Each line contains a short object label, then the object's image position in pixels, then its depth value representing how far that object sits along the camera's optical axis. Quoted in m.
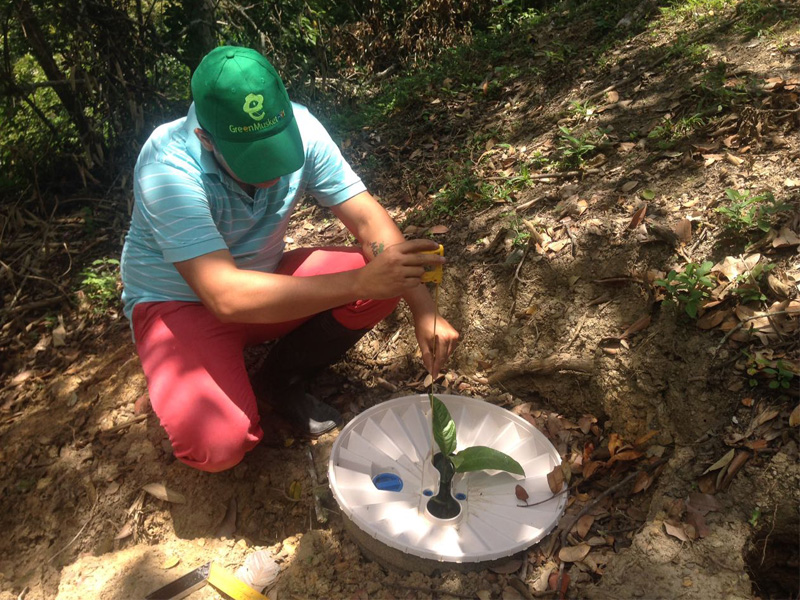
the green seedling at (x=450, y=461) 2.00
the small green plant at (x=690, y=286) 2.02
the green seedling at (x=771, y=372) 1.80
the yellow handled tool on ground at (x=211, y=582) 1.97
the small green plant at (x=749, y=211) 2.08
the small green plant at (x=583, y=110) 3.18
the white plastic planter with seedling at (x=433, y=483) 1.90
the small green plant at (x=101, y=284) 3.26
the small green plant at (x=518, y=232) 2.55
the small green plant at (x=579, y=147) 2.86
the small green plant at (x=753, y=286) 1.95
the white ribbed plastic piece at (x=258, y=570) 2.00
